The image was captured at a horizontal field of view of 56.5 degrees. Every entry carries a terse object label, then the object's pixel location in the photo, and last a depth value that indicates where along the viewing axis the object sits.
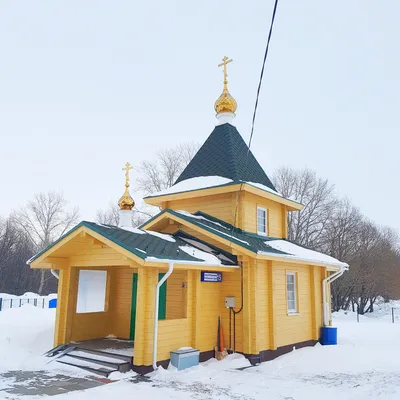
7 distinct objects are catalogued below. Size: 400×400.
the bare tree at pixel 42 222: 37.28
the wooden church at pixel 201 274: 8.09
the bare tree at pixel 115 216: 29.07
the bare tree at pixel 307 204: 30.41
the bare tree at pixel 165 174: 28.51
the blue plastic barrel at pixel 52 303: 20.64
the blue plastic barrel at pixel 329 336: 11.56
